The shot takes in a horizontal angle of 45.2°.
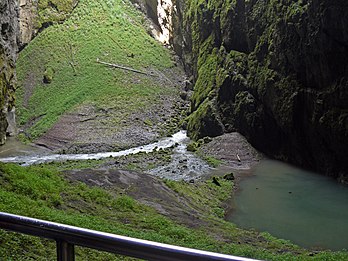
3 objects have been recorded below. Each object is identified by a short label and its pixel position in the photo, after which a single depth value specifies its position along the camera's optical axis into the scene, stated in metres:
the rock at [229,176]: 26.39
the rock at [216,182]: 24.59
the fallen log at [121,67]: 54.06
